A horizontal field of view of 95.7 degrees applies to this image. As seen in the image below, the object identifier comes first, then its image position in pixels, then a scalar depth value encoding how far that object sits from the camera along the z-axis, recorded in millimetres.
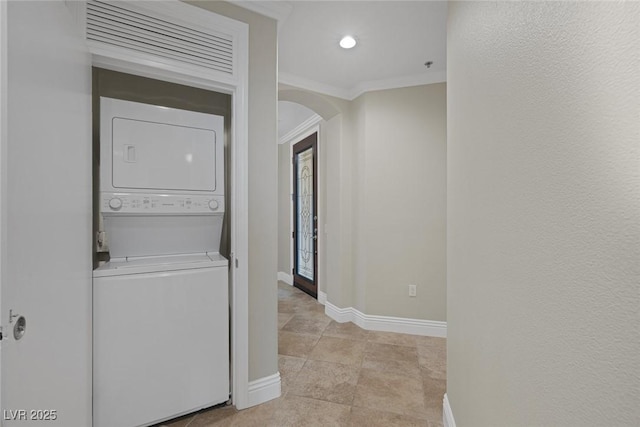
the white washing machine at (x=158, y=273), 1508
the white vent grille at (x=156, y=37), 1451
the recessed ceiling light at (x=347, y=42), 2281
